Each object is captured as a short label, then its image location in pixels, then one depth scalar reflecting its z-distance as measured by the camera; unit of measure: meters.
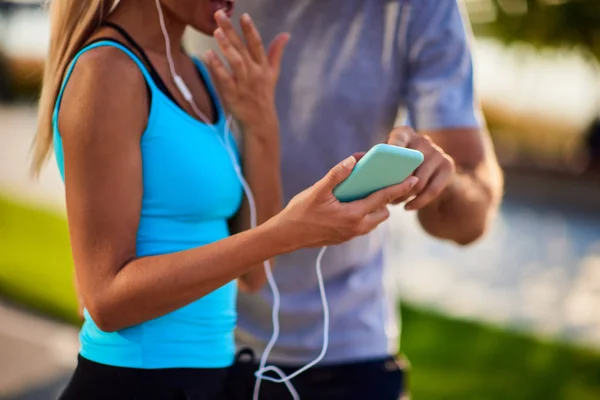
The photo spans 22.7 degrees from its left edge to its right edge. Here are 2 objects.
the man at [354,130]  2.10
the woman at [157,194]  1.73
